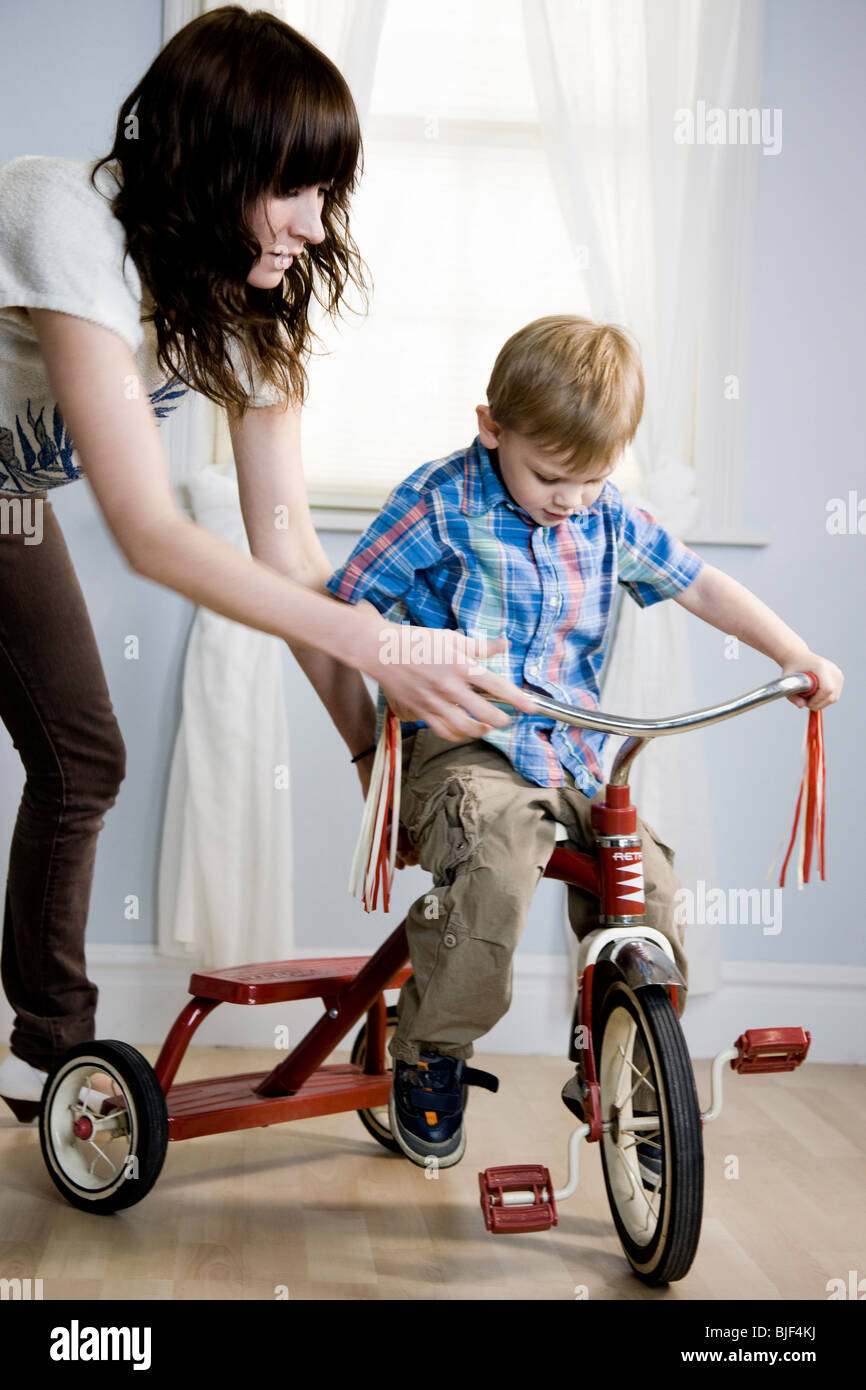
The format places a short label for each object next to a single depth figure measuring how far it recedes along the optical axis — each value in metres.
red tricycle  1.32
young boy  1.41
